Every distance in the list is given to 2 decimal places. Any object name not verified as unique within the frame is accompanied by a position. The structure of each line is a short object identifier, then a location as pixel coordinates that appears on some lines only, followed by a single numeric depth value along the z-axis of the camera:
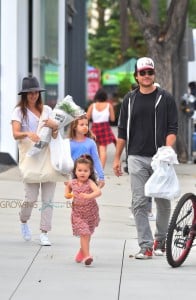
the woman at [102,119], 34.06
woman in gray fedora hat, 18.55
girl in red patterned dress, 16.50
